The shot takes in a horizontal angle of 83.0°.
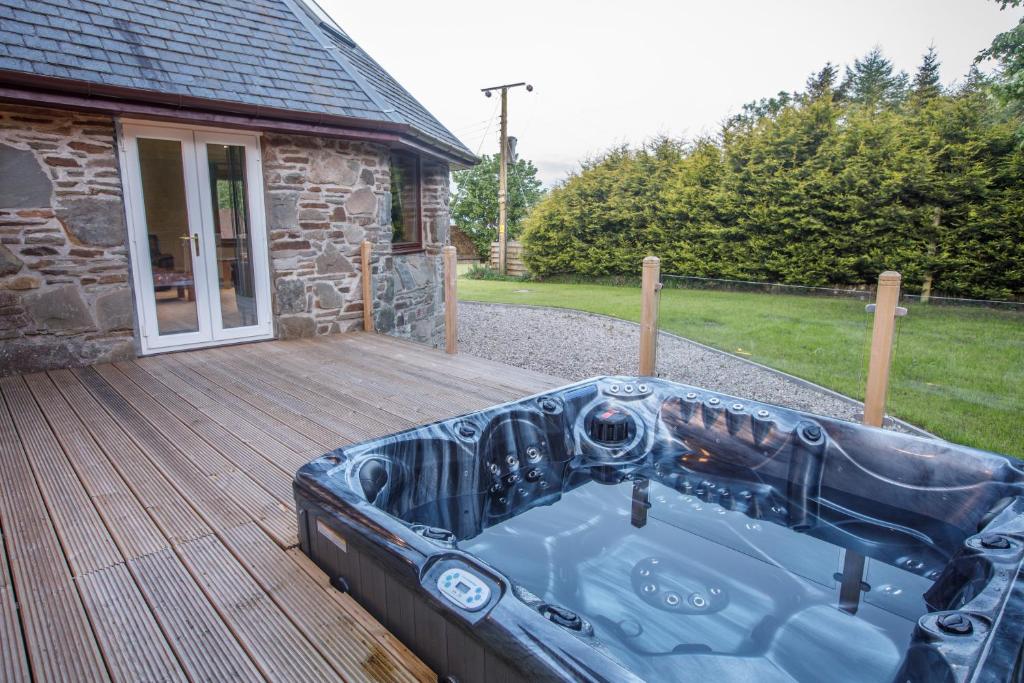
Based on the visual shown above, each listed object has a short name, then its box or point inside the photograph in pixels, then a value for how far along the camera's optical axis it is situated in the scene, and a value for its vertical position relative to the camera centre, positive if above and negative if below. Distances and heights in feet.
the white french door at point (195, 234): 16.01 +0.14
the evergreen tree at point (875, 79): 78.28 +22.19
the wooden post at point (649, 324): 13.40 -1.91
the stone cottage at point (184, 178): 14.33 +1.71
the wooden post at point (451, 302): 16.74 -1.80
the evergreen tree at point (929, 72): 72.95 +21.56
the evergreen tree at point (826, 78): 75.56 +21.55
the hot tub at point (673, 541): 4.80 -3.75
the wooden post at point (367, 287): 20.11 -1.65
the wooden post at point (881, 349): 9.86 -1.82
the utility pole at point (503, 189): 50.01 +4.52
